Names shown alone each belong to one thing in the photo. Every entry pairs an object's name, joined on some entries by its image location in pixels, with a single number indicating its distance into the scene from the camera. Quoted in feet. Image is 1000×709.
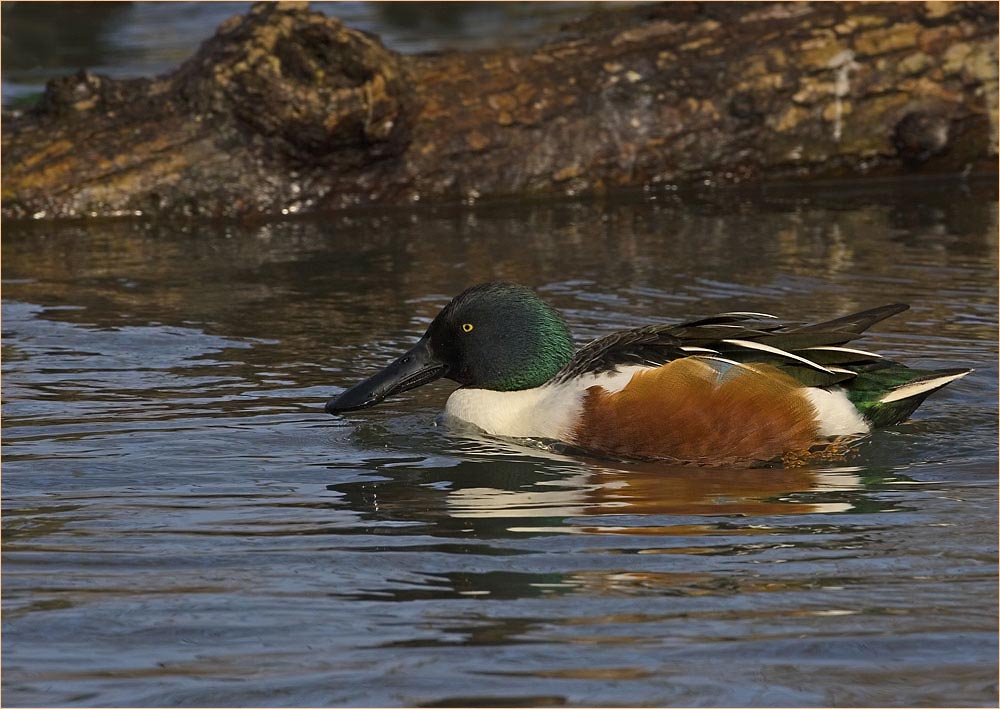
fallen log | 64.23
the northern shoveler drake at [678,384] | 34.04
